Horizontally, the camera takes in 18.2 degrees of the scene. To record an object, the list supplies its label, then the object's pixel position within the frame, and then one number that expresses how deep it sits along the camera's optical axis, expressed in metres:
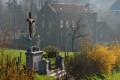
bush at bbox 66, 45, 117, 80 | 26.92
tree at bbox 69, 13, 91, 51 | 60.47
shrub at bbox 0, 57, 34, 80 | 14.38
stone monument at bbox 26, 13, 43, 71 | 24.52
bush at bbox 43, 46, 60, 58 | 33.16
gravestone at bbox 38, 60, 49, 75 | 24.17
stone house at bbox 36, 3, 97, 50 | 65.06
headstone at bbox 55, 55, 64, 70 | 27.95
